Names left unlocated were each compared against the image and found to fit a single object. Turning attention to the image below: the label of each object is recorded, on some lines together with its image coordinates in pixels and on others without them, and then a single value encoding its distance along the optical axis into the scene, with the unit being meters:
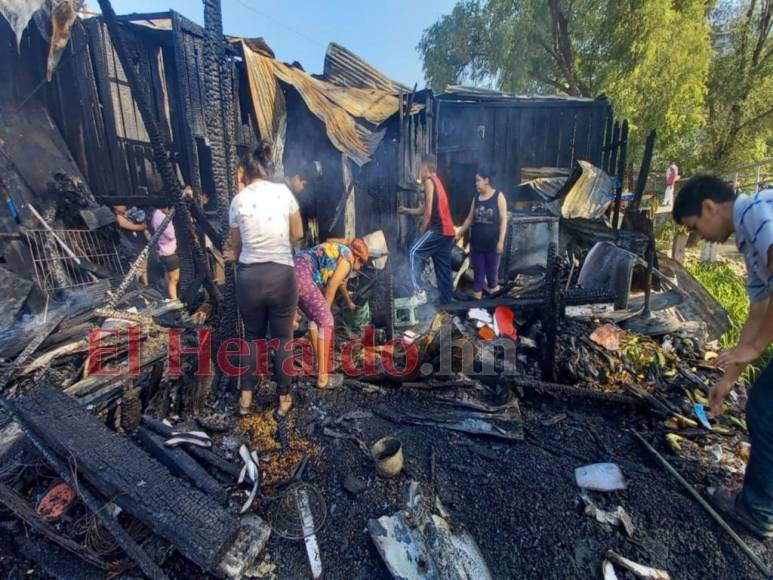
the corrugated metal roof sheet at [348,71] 8.25
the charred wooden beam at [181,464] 2.50
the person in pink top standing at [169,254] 5.36
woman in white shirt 3.00
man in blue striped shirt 2.15
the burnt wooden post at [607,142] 9.42
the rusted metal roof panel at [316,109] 5.50
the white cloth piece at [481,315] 4.71
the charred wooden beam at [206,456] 2.73
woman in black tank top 5.62
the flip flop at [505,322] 4.59
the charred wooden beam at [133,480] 2.09
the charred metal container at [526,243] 7.02
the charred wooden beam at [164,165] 3.09
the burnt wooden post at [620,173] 7.86
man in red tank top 5.48
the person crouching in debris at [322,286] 3.62
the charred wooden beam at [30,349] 3.32
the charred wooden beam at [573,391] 3.58
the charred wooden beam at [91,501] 2.06
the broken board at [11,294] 4.17
